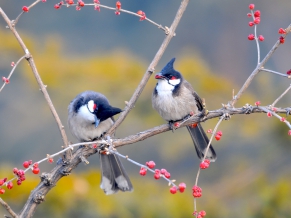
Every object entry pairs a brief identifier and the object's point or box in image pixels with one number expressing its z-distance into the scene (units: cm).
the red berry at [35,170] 429
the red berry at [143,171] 410
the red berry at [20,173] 412
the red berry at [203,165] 420
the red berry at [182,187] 371
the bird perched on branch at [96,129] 673
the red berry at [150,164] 416
